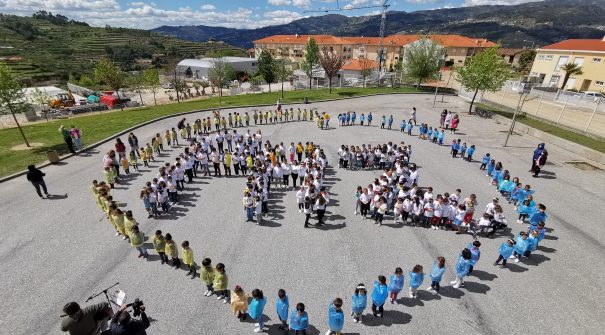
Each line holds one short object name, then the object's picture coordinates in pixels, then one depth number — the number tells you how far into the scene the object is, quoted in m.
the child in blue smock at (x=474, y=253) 8.94
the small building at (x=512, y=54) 98.62
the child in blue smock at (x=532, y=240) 9.99
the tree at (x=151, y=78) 46.80
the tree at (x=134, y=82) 61.79
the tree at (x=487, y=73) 30.00
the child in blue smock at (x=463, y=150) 19.39
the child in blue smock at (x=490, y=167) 16.62
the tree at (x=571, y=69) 46.19
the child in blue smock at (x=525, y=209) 12.20
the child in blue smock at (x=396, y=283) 8.05
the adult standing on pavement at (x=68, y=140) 18.66
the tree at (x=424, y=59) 44.53
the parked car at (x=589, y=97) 29.34
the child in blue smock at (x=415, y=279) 8.26
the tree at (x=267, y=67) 52.00
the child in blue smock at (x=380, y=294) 7.64
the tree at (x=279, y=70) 47.56
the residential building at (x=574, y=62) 44.38
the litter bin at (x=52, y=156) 17.78
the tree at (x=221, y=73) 49.53
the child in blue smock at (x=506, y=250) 9.50
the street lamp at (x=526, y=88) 20.25
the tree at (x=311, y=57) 48.85
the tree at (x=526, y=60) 73.79
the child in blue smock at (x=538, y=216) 11.29
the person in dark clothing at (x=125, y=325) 5.67
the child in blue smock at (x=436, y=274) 8.36
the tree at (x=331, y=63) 44.16
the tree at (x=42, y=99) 37.46
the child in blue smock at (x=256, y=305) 7.30
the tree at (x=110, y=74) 38.06
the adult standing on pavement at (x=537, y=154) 16.67
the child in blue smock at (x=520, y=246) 9.95
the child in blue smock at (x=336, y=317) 6.92
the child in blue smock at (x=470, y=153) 18.66
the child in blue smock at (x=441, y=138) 21.70
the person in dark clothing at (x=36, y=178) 13.34
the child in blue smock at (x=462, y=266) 8.51
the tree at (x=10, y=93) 17.67
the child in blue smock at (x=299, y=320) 7.00
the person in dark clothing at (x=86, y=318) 5.93
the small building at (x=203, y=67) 85.12
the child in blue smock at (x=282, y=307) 7.13
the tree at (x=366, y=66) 53.65
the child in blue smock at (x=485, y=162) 17.42
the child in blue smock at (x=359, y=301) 7.43
